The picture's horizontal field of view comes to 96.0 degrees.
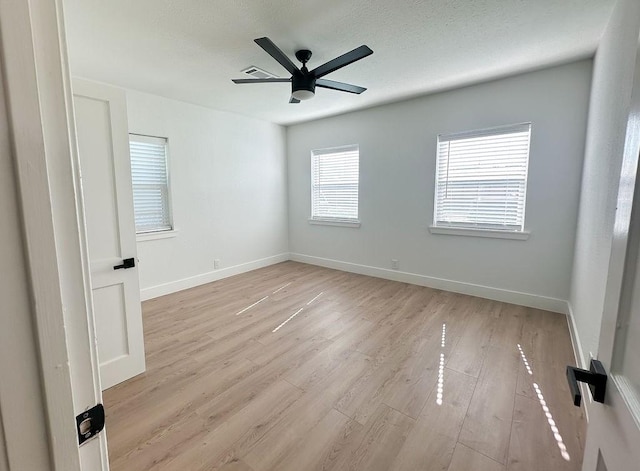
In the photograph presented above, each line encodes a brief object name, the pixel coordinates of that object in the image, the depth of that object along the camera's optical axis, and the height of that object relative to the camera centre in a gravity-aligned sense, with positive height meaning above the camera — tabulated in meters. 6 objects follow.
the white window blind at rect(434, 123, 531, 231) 3.30 +0.26
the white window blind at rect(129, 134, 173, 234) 3.62 +0.21
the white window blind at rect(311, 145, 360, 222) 4.81 +0.29
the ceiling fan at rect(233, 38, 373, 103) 2.09 +1.06
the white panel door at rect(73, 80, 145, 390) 1.88 -0.16
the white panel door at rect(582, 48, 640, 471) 0.56 -0.29
